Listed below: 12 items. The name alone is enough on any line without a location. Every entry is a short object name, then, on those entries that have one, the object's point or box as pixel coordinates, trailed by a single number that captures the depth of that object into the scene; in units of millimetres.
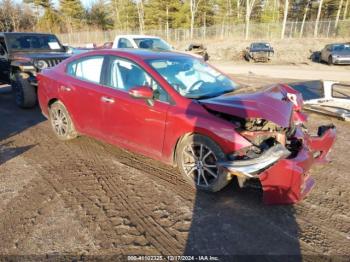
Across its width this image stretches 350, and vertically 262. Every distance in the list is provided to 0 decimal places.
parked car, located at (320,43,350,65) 20453
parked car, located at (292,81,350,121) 6634
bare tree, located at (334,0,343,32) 44469
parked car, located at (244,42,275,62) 25453
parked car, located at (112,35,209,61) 11414
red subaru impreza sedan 3188
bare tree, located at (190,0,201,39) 46219
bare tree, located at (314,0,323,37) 37875
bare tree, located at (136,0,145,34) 56781
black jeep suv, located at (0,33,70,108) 7660
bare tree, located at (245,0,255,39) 38656
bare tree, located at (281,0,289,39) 36719
